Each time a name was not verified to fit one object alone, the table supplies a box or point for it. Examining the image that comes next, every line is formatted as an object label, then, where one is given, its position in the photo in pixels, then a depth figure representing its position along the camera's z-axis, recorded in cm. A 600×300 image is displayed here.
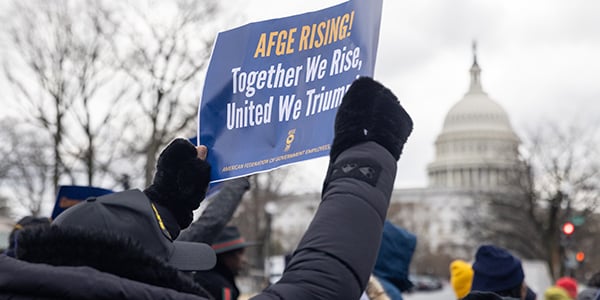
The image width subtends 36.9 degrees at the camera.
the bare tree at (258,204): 4012
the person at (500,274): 468
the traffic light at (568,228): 2320
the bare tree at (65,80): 2292
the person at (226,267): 516
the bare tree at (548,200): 4169
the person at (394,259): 488
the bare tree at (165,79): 2347
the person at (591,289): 659
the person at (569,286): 1001
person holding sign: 161
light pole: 2834
